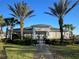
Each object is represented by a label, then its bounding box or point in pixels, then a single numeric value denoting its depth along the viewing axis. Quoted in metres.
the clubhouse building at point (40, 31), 21.40
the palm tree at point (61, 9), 14.99
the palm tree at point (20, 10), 17.14
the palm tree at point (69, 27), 33.85
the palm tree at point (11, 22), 22.66
